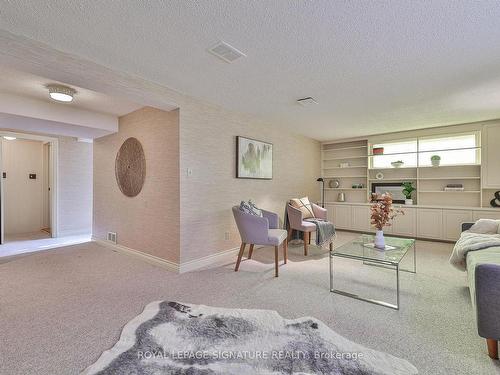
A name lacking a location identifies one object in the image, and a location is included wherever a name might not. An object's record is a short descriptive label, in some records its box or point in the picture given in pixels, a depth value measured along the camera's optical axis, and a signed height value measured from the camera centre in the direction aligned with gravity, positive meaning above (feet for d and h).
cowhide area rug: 4.72 -3.47
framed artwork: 12.90 +1.58
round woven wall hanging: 12.09 +0.99
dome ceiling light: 9.50 +3.69
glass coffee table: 7.59 -2.29
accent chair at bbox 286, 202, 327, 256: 13.17 -2.03
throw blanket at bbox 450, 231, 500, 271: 7.59 -1.87
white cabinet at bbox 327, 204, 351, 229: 19.19 -2.25
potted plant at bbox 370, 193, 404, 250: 9.02 -1.05
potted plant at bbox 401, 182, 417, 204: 17.08 -0.23
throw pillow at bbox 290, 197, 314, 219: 14.69 -1.19
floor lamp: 20.82 -0.46
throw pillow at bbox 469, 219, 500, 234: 10.09 -1.67
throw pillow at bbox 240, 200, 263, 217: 11.16 -1.03
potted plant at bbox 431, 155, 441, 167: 16.03 +1.74
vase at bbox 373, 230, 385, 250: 9.17 -2.04
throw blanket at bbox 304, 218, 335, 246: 13.12 -2.45
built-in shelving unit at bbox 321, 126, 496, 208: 15.47 +0.96
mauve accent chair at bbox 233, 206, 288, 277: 10.24 -1.90
